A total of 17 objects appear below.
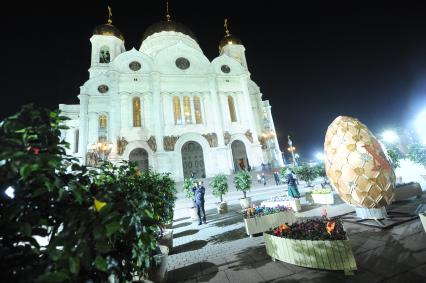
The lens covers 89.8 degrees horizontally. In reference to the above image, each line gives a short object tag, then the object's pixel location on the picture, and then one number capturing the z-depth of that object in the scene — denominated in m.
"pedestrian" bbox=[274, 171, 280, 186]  22.91
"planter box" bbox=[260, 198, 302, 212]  10.02
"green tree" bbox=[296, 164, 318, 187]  17.94
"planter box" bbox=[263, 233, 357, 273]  4.05
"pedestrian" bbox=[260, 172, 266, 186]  23.54
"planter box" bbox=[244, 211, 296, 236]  7.11
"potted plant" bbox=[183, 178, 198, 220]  13.78
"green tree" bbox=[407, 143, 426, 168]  12.41
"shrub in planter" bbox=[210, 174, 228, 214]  14.43
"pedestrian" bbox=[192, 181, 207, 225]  10.26
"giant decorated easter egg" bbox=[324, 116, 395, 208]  6.10
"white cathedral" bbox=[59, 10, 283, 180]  26.67
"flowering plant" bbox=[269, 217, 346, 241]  4.41
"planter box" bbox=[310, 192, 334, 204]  10.69
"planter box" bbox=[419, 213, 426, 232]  4.48
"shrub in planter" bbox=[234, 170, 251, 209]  14.34
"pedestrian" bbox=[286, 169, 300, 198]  10.96
